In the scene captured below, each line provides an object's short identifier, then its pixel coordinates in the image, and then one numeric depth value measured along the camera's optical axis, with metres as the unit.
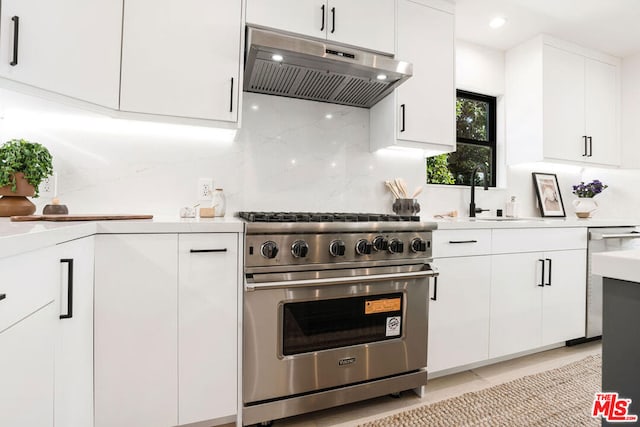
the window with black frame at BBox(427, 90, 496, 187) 2.95
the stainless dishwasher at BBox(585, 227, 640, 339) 2.52
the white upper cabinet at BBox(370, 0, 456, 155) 2.20
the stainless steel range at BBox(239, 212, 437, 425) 1.52
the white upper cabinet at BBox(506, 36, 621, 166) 2.83
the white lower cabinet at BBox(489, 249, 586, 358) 2.15
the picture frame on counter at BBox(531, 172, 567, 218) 3.15
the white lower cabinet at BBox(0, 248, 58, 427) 0.72
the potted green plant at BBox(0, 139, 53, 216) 1.47
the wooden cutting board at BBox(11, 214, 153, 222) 1.29
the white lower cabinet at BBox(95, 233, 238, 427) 1.35
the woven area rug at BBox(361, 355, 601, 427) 1.65
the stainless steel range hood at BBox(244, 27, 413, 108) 1.68
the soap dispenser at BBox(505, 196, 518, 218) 2.98
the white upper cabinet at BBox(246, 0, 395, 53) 1.85
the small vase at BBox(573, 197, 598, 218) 3.04
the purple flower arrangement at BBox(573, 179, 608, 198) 3.19
